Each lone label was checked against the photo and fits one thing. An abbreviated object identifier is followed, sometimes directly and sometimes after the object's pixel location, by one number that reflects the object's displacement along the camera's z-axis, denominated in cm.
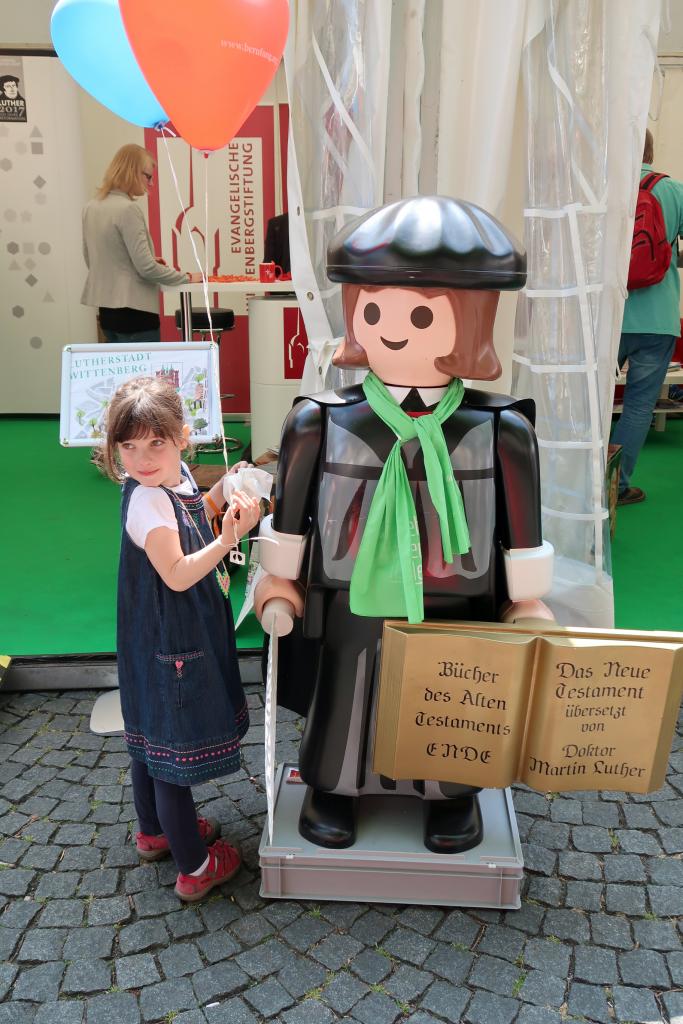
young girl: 187
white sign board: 278
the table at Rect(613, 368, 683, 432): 641
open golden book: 183
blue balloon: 239
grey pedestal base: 209
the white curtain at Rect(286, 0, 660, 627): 263
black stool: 599
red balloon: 211
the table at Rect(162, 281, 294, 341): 433
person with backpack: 409
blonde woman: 500
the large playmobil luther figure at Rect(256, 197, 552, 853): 188
